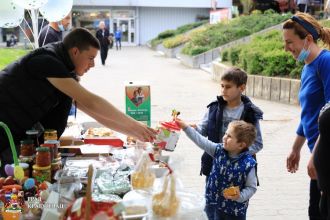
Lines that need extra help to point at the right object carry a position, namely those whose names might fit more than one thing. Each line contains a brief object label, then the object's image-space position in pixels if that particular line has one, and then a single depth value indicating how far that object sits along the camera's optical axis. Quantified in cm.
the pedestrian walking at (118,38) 3225
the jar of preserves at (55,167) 267
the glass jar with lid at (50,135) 289
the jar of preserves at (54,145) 272
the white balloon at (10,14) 571
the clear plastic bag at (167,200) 210
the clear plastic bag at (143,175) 248
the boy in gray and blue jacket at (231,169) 297
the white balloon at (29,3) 565
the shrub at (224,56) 1551
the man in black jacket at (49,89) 277
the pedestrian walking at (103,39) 1820
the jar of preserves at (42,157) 253
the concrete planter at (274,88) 1034
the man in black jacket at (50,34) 705
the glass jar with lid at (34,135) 279
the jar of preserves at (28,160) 261
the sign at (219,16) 2507
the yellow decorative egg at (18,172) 244
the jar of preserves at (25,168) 252
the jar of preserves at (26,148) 269
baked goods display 376
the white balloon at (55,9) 620
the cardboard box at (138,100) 394
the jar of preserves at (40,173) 251
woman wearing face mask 305
